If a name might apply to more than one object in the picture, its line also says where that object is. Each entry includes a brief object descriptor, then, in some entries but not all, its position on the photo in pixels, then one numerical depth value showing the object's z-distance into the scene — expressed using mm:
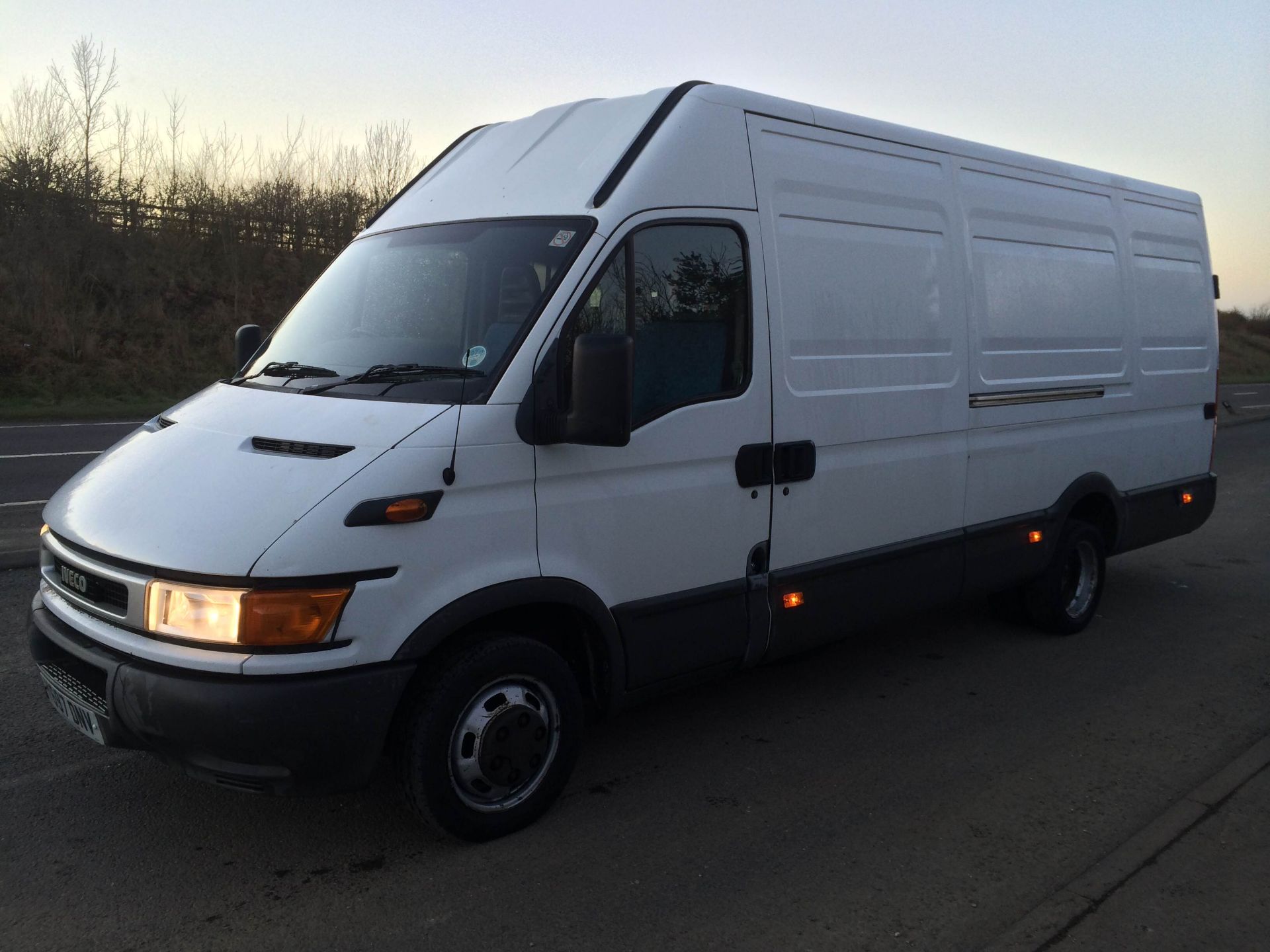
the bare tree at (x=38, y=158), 23453
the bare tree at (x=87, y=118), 24391
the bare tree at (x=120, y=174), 25062
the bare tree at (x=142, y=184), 25391
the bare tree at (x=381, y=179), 27406
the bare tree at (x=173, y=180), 25859
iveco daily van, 3297
